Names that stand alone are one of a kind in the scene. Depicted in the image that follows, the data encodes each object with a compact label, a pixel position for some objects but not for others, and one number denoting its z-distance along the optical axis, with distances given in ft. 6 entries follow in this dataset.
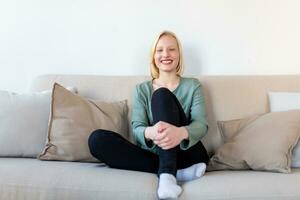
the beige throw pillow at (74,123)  5.82
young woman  5.12
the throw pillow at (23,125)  6.02
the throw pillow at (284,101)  6.20
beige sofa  4.56
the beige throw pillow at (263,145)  5.31
